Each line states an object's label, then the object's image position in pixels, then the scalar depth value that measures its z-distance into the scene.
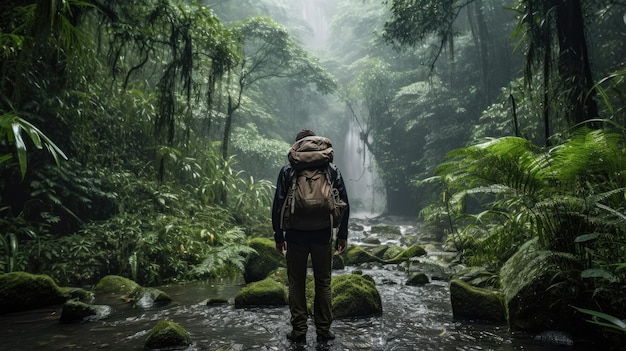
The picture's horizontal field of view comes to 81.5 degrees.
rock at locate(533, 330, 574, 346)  3.11
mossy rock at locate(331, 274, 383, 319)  4.31
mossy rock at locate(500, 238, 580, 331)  3.19
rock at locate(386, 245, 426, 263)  8.73
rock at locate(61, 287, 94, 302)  4.97
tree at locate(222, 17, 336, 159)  16.69
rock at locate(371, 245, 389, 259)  9.55
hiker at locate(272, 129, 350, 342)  3.27
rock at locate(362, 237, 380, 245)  13.41
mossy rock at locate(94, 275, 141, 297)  5.44
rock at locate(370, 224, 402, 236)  17.45
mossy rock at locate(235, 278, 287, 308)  4.84
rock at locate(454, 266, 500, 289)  5.13
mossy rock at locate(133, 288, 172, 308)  4.86
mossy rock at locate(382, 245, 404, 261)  9.35
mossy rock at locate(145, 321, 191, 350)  3.22
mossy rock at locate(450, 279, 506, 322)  3.89
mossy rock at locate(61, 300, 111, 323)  3.98
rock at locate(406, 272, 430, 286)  6.20
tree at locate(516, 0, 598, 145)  4.84
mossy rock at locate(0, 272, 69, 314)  4.27
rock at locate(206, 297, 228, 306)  4.96
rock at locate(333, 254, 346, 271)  7.91
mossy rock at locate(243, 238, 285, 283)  6.78
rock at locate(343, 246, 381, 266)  8.72
